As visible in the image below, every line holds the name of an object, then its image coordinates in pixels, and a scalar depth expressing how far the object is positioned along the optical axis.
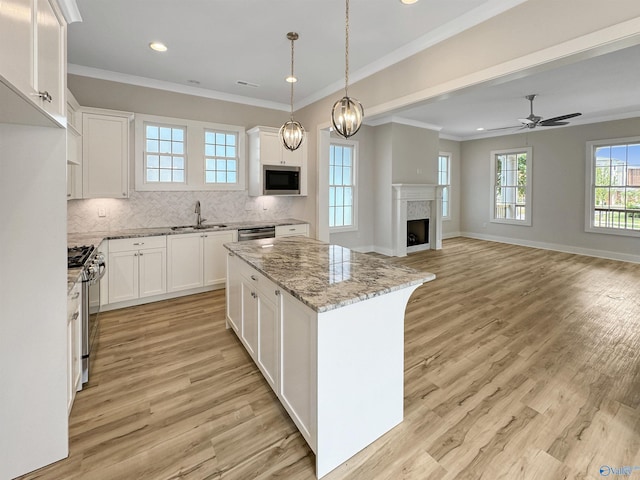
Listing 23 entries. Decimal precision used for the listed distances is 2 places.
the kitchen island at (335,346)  1.56
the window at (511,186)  8.14
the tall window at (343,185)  6.86
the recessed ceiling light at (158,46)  3.46
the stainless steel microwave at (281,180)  5.09
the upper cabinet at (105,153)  3.77
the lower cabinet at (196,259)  4.18
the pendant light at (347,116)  2.32
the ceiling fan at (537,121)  5.33
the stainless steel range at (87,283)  2.31
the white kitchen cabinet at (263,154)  5.02
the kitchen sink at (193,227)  4.31
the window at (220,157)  5.05
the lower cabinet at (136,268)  3.78
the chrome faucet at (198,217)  4.78
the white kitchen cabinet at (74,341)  1.83
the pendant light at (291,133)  3.20
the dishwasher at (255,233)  4.62
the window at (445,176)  9.20
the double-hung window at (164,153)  4.57
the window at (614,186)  6.49
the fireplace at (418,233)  7.63
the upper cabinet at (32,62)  1.10
